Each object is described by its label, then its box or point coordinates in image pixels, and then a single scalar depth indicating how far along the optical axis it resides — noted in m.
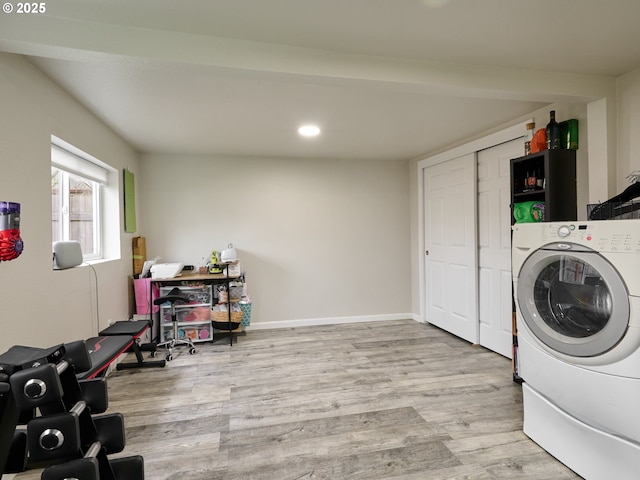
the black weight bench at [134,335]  2.68
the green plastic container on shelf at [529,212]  2.44
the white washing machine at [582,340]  1.41
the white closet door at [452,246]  3.59
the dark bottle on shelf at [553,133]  2.47
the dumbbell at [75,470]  1.00
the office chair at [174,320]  3.38
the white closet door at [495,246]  3.15
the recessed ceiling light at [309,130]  3.14
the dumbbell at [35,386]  1.03
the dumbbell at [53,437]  1.02
